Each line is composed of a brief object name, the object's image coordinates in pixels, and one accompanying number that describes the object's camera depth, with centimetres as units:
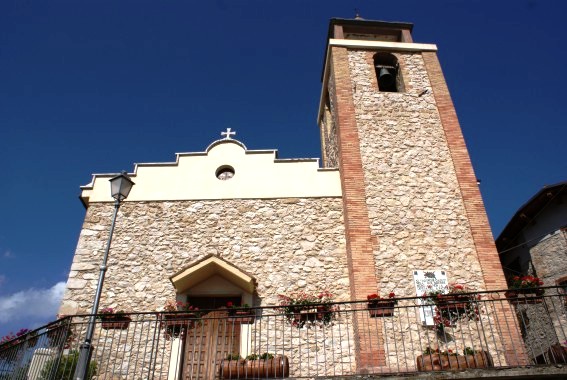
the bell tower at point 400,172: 1147
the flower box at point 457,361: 874
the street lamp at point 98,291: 770
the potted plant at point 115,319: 1060
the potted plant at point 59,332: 937
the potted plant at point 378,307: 1031
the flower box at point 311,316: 1070
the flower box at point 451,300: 1049
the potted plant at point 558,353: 898
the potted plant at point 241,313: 1061
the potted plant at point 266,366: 889
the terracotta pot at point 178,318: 1050
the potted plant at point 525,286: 1038
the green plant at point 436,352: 892
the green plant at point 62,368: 892
